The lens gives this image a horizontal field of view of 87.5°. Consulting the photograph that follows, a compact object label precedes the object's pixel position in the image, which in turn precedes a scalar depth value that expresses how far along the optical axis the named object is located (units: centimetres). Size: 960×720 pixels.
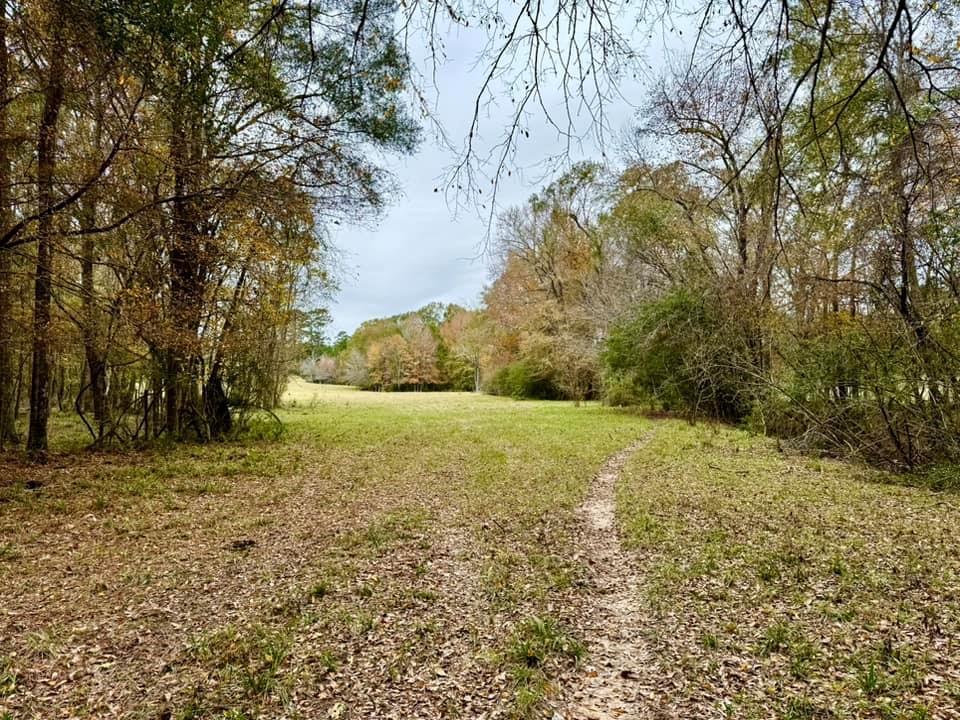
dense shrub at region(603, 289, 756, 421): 1287
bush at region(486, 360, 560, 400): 2853
